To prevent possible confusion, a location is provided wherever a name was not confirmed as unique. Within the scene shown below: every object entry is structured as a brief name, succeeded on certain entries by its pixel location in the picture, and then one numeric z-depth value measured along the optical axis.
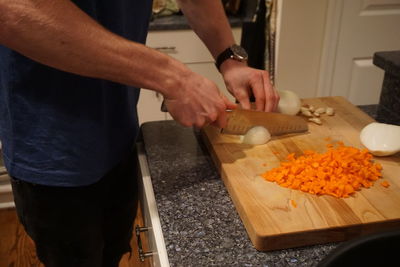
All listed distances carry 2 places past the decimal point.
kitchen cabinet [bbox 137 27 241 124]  2.02
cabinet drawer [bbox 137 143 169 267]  0.66
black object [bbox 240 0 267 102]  1.84
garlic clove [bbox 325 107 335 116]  1.04
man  0.58
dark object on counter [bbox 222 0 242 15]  2.14
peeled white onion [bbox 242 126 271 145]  0.90
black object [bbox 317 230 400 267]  0.52
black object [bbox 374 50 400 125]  1.06
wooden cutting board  0.65
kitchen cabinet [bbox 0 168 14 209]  1.94
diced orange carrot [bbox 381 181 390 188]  0.76
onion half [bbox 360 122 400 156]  0.85
